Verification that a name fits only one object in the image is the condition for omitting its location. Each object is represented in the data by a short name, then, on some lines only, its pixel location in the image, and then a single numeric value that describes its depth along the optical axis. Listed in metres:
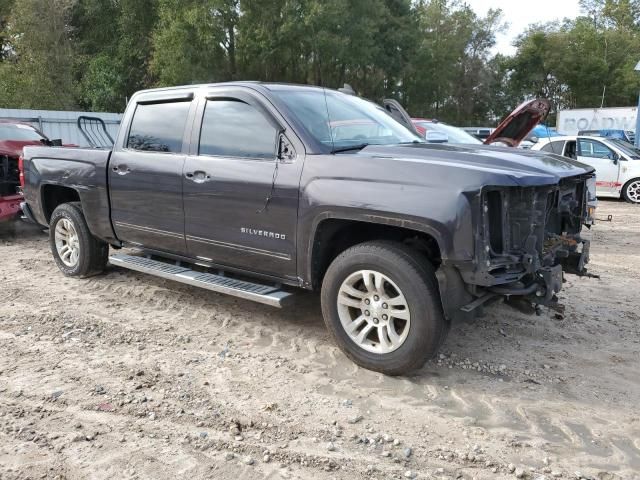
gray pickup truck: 3.52
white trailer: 29.27
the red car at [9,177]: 7.98
